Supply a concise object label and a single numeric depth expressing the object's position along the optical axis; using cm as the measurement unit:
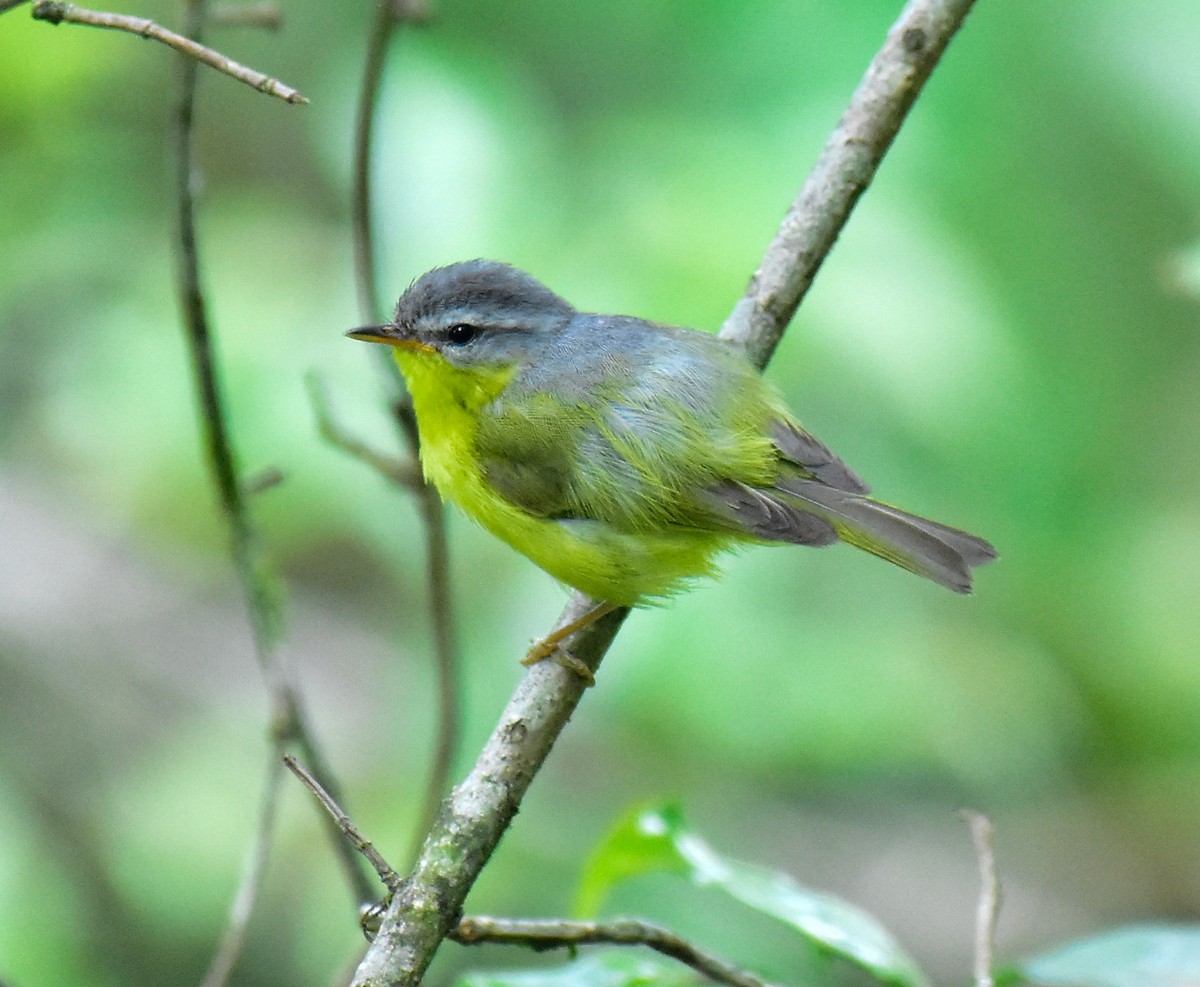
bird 612
